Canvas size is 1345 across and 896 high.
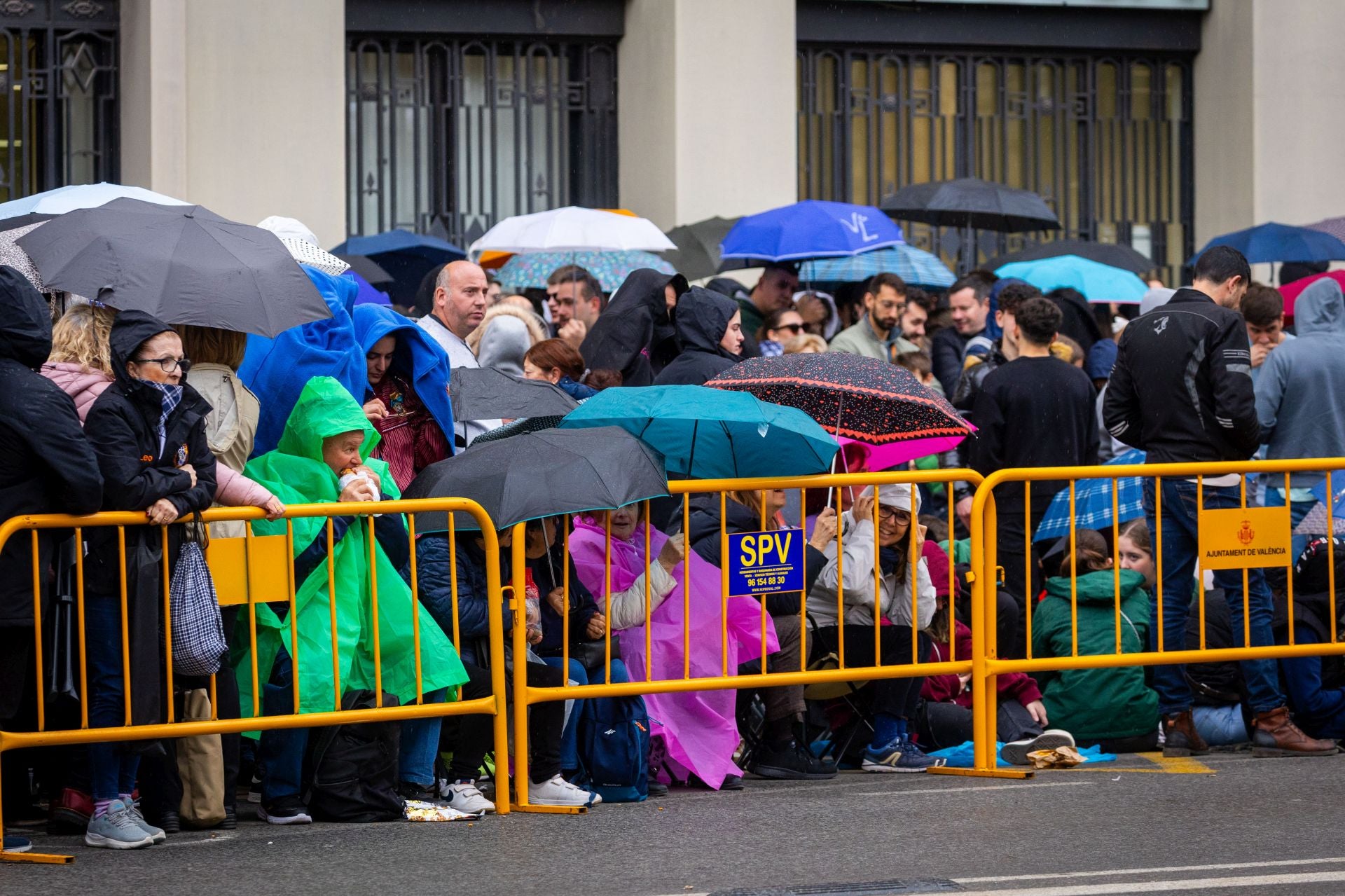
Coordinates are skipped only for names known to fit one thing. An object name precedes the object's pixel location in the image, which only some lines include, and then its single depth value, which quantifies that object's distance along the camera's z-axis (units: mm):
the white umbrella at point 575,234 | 26766
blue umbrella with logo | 27062
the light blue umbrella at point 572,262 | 27750
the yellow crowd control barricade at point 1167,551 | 17391
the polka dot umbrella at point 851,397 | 18016
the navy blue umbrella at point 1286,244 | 31469
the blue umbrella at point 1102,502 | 18578
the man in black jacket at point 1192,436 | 18344
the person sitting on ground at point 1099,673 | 18406
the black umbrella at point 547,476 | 15352
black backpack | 15336
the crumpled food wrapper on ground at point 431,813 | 15431
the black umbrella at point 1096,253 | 31484
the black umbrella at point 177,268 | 14891
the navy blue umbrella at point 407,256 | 30672
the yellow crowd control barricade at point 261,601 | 14164
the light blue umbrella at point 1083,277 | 29219
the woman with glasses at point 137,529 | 14180
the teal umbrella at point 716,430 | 16500
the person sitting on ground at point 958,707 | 18219
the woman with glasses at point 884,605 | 17484
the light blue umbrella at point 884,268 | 28797
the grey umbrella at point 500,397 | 17969
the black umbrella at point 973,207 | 31156
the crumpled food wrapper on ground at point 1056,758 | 17547
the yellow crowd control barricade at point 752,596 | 16203
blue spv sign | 16719
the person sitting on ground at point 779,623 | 17250
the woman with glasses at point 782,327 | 24750
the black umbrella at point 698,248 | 31156
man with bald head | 19316
